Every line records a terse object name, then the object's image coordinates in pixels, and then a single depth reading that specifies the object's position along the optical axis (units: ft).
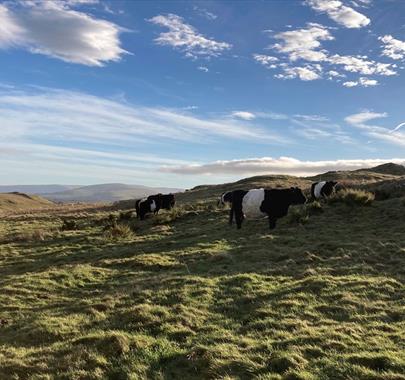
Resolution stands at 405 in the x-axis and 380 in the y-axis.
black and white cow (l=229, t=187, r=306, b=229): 74.28
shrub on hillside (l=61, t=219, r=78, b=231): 94.94
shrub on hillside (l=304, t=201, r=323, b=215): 82.09
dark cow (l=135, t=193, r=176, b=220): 105.53
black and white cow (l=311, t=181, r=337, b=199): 103.86
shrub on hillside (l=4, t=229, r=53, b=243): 79.51
